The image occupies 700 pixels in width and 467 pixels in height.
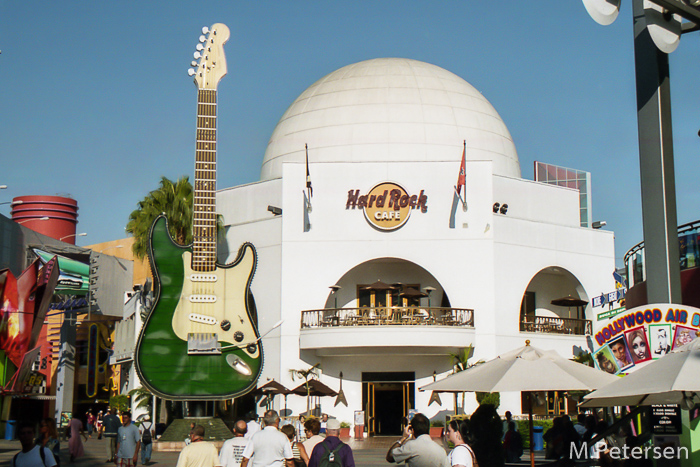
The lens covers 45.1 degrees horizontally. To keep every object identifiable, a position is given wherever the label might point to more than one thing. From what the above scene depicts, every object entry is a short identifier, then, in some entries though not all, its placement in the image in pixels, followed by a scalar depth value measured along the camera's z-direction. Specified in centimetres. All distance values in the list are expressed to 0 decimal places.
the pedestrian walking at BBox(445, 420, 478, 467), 886
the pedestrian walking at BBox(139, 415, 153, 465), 2067
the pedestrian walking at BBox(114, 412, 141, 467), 1534
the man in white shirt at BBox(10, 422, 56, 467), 885
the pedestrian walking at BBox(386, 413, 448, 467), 887
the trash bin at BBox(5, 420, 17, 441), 3803
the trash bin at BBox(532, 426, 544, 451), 2906
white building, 3403
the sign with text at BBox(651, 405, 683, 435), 1265
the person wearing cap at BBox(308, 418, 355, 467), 954
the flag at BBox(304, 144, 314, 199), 3409
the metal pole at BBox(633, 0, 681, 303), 1573
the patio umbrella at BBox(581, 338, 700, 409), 943
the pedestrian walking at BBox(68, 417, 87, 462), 2302
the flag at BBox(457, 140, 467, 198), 3372
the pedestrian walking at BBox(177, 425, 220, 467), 1025
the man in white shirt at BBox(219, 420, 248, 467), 1095
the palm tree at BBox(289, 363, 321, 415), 3282
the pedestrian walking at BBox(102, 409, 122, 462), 2095
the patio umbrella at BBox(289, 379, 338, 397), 3080
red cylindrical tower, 7469
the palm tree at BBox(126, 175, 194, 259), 3606
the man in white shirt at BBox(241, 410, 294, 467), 1032
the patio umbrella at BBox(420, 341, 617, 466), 1231
